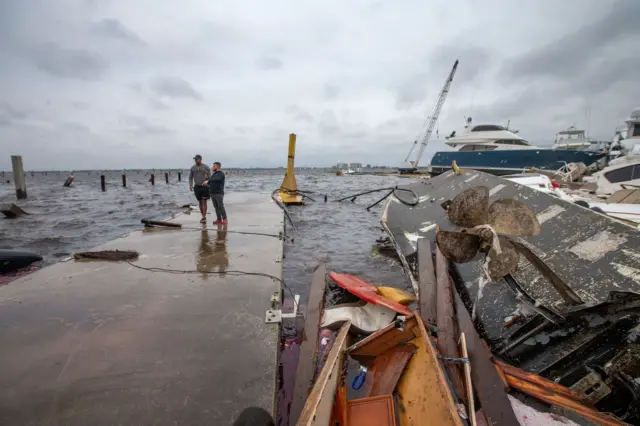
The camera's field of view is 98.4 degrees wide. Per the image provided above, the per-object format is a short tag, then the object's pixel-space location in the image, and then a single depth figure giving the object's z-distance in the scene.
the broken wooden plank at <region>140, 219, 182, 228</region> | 8.10
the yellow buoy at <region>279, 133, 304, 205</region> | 15.67
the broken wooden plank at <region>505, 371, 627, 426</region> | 2.16
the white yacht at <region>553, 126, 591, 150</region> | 29.30
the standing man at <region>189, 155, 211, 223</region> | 8.39
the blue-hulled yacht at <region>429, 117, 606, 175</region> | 23.11
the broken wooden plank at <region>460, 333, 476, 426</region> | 2.18
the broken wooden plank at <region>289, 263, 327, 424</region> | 2.57
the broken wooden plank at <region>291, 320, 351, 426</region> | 1.93
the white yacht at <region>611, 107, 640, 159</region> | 21.95
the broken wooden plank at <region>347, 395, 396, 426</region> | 2.23
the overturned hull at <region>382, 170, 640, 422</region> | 2.57
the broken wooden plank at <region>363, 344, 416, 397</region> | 2.68
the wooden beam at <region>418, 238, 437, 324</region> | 3.86
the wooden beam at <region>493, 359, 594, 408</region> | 2.46
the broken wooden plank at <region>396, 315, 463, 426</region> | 2.13
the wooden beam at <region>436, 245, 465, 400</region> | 2.66
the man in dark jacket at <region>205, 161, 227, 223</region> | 8.17
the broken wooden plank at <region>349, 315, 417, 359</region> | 2.96
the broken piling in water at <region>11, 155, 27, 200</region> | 21.06
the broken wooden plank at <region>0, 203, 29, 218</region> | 13.09
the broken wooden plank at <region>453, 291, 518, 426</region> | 2.28
